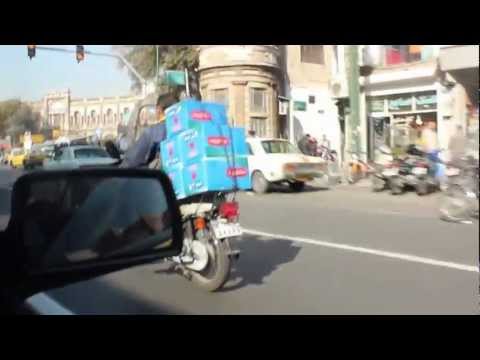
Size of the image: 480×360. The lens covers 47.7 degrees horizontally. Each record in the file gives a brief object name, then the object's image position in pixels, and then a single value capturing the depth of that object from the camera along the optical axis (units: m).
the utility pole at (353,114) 7.59
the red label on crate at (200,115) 4.64
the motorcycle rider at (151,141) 4.59
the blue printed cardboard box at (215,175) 4.66
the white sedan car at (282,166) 8.51
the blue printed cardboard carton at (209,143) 4.62
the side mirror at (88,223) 1.53
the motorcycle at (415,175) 5.50
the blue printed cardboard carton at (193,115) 4.63
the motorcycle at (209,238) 4.89
